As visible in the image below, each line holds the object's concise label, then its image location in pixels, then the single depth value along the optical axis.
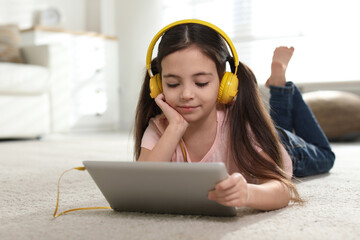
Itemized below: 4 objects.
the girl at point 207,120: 0.88
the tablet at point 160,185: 0.67
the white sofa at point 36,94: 2.80
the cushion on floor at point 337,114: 2.65
